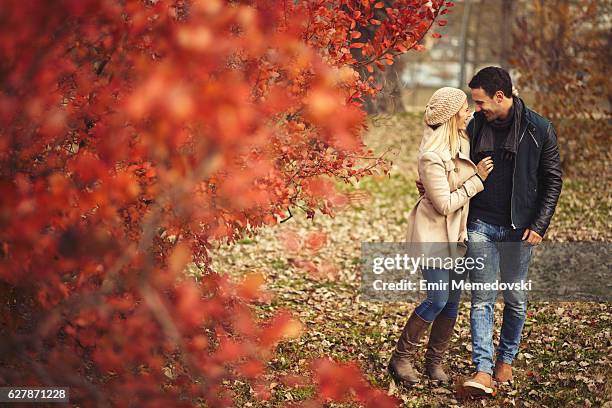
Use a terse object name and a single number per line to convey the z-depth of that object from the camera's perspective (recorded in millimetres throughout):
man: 9828
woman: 9742
